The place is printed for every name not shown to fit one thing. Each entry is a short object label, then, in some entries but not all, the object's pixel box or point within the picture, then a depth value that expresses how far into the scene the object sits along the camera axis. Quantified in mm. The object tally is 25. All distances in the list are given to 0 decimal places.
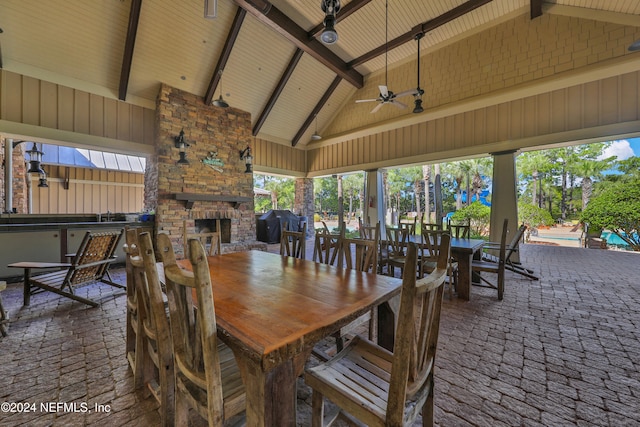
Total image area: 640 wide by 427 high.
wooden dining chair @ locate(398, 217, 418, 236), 4738
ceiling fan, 4913
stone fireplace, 5684
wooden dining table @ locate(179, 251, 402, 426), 923
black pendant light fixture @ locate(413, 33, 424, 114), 4918
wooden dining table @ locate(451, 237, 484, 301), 3438
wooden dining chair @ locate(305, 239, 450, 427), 851
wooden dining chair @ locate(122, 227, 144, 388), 1675
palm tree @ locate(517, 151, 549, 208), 12477
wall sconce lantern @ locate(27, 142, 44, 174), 5262
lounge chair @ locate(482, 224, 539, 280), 4234
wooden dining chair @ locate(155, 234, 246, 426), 884
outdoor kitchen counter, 4055
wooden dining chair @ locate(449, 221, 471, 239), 4645
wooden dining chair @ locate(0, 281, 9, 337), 2358
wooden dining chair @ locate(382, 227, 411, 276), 3748
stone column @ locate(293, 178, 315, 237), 9801
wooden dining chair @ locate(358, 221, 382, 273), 4062
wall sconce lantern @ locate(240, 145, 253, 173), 6973
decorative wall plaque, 6345
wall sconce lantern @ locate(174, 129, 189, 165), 5633
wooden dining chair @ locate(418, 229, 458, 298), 3422
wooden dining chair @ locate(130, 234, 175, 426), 1226
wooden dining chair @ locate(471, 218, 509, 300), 3385
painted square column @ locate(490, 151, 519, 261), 5531
